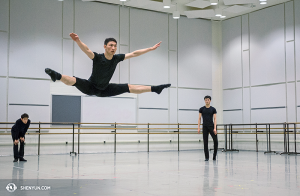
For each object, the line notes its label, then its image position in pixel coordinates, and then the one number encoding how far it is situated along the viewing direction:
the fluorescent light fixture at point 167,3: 11.73
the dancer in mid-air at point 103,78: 4.59
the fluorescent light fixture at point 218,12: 12.27
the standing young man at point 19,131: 8.26
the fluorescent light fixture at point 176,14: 12.20
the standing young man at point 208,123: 8.31
